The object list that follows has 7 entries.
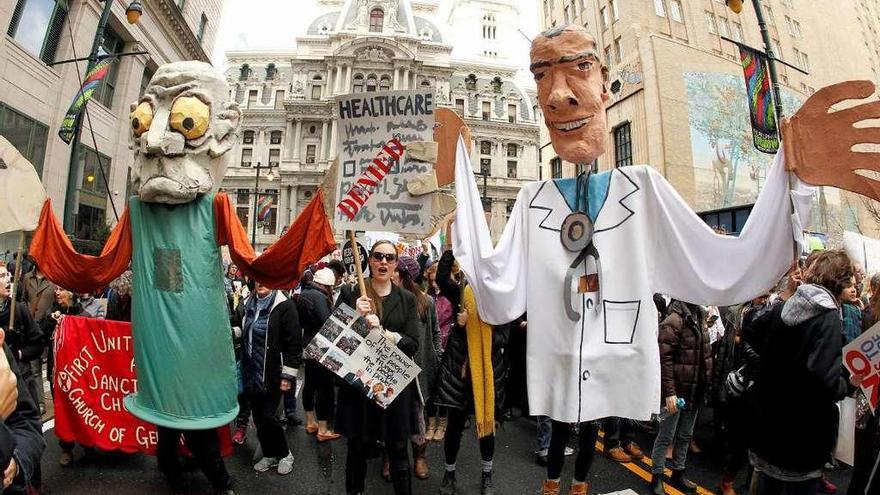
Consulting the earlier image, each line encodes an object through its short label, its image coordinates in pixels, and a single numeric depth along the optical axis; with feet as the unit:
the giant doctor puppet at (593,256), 7.32
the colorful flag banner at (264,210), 73.31
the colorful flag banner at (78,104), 26.76
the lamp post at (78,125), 25.63
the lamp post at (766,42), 24.99
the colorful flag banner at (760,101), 26.50
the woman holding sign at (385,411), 10.02
